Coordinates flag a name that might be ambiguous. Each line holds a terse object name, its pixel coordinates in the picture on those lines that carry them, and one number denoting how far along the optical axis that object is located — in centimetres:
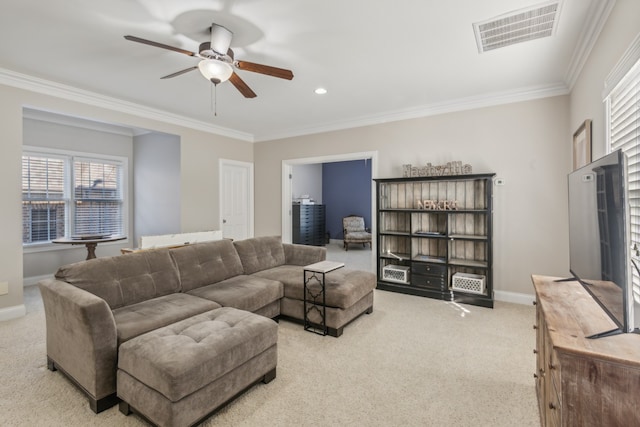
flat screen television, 106
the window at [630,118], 159
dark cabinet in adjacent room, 790
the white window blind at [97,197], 530
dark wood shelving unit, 378
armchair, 809
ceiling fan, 233
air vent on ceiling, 216
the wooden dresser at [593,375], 95
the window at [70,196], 479
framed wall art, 258
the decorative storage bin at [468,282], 373
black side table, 289
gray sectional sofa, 184
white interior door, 559
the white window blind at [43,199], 474
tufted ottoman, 158
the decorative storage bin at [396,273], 425
